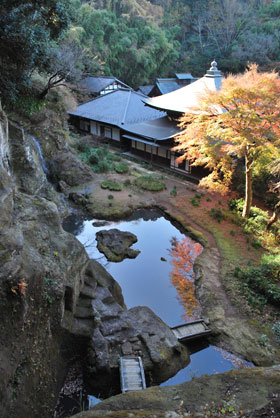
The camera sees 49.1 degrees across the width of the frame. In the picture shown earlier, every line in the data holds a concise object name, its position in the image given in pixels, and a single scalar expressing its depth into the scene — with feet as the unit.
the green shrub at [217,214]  51.89
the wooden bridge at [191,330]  30.37
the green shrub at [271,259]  38.63
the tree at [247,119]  41.45
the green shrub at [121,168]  71.64
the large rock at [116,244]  44.16
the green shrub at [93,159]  72.54
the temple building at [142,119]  69.51
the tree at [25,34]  34.22
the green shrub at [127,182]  66.03
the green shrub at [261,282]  34.68
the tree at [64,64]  46.05
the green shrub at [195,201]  57.21
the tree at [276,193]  40.85
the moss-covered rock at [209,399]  12.14
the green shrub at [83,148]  79.71
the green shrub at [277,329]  30.32
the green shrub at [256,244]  44.39
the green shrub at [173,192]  61.52
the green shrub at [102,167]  71.10
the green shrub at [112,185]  63.10
